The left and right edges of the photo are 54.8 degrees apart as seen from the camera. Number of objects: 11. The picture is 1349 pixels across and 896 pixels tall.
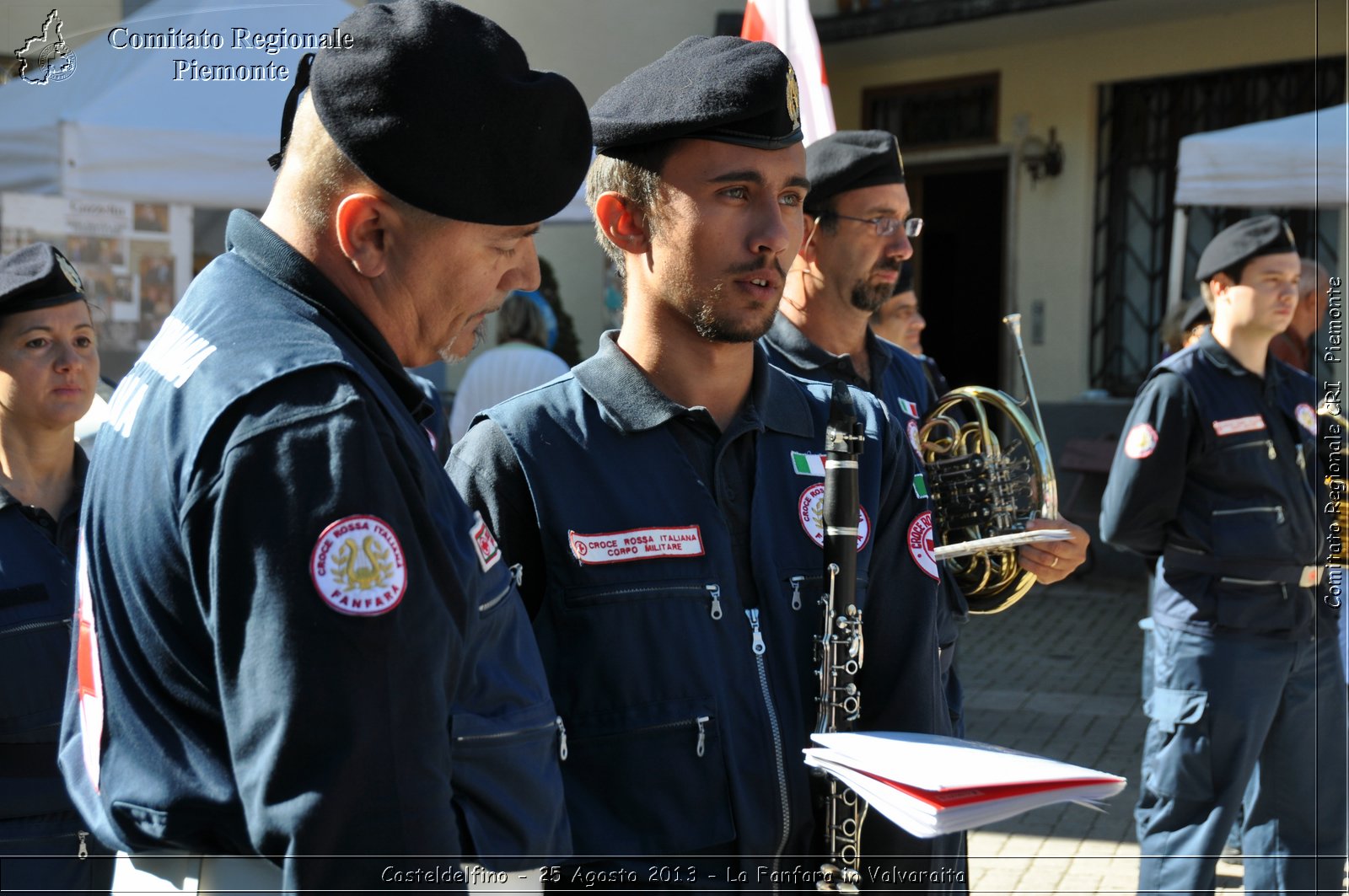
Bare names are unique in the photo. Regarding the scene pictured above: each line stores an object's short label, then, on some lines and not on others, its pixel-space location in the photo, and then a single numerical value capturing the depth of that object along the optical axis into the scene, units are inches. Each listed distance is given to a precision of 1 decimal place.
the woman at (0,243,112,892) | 117.2
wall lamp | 461.1
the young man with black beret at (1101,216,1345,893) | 181.5
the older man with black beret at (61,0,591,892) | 50.9
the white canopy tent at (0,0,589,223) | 213.8
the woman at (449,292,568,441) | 241.3
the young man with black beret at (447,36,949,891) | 76.7
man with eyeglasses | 148.2
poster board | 262.2
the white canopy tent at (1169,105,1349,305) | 285.0
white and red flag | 172.9
